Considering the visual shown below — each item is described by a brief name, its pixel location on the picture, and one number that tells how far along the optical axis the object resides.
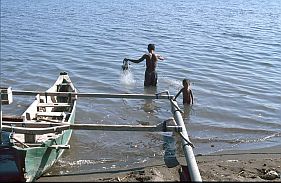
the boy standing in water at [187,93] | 10.55
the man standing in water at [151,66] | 12.09
